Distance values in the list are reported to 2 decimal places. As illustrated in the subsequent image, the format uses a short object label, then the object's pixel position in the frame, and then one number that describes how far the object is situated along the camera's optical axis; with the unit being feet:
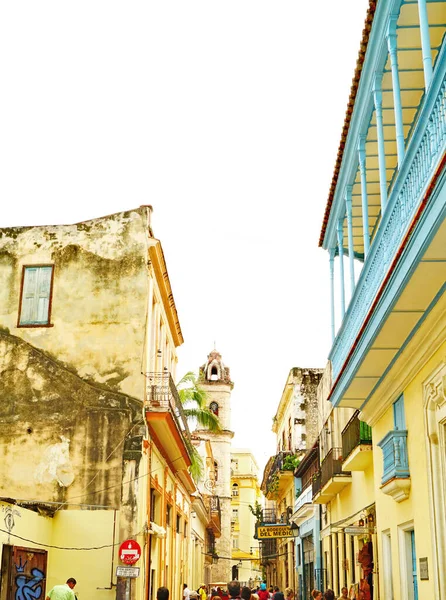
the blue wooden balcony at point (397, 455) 35.37
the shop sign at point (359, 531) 49.90
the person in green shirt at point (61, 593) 42.88
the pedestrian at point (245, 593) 33.09
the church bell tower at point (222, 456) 200.99
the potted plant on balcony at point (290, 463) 113.29
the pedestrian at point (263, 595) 74.05
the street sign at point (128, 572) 51.03
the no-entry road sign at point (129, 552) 50.72
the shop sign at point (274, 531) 92.17
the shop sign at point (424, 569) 32.24
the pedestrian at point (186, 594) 78.59
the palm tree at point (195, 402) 104.78
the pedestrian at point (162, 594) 33.37
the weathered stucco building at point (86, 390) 56.49
